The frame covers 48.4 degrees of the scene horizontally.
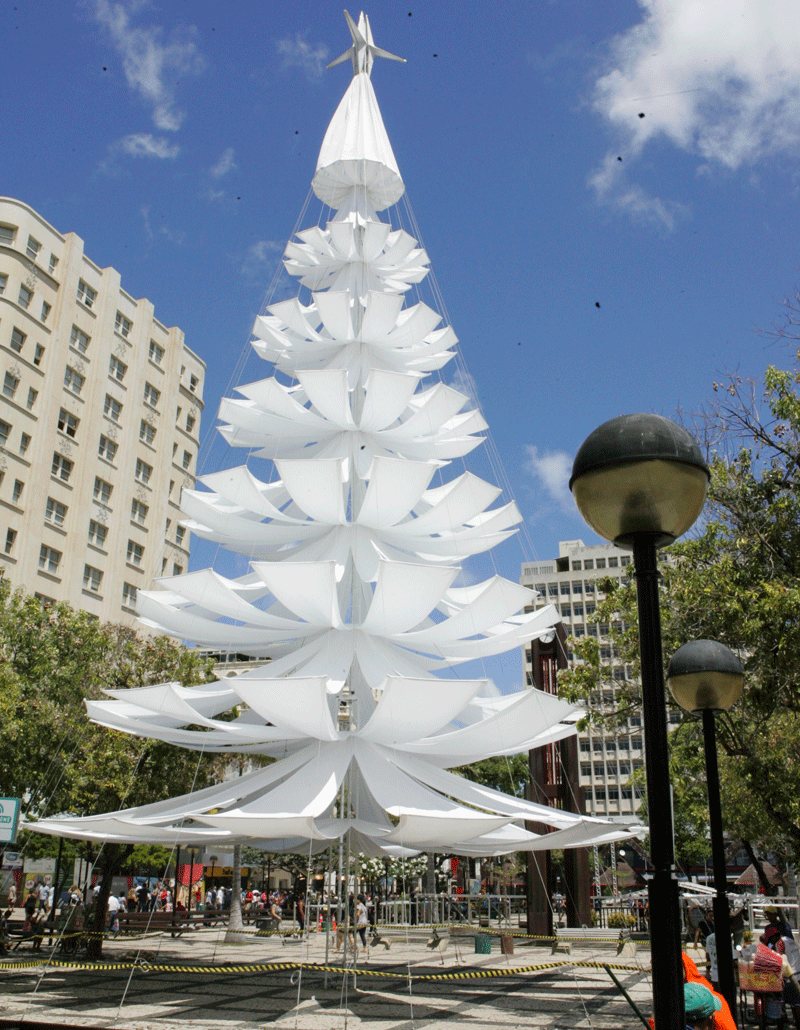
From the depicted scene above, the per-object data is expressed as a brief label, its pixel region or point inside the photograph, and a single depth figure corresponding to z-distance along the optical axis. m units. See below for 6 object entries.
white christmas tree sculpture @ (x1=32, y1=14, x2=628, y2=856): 13.59
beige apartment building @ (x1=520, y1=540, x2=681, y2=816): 88.06
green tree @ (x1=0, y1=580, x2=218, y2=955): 25.38
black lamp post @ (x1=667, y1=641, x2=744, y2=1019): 7.57
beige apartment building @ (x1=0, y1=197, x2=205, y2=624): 45.72
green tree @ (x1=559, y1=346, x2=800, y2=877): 14.81
